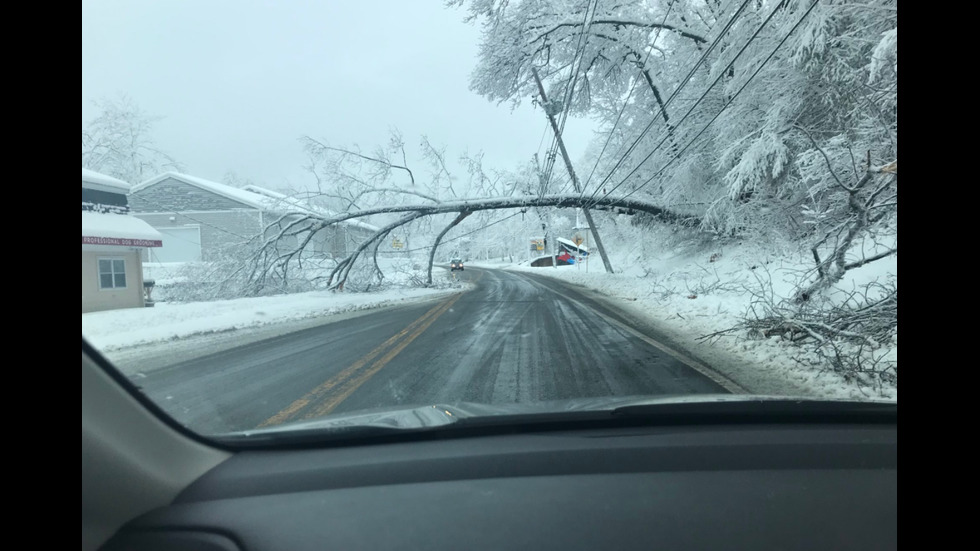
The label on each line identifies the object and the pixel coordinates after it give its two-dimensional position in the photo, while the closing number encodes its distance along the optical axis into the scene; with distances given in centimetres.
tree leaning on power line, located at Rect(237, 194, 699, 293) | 1866
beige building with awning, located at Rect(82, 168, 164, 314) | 1245
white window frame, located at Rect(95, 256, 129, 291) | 1288
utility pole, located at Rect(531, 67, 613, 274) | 2140
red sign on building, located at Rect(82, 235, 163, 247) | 1183
